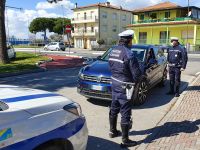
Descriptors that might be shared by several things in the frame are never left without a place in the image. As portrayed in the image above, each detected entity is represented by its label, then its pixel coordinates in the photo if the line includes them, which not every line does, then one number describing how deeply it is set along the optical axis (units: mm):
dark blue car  7512
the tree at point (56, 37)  88444
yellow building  48344
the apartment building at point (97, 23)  67750
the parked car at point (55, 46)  49994
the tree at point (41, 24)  89938
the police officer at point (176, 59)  8977
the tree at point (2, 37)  18984
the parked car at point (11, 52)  23778
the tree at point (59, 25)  86462
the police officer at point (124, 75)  4906
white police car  2846
